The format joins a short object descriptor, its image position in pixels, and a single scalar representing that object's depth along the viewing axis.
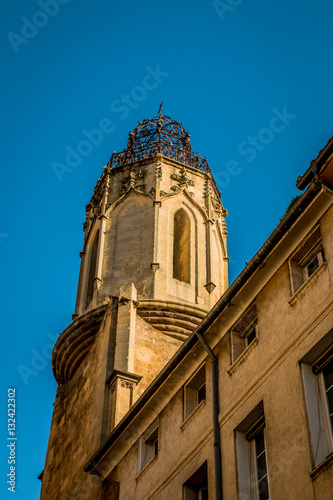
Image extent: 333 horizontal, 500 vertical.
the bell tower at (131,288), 25.27
